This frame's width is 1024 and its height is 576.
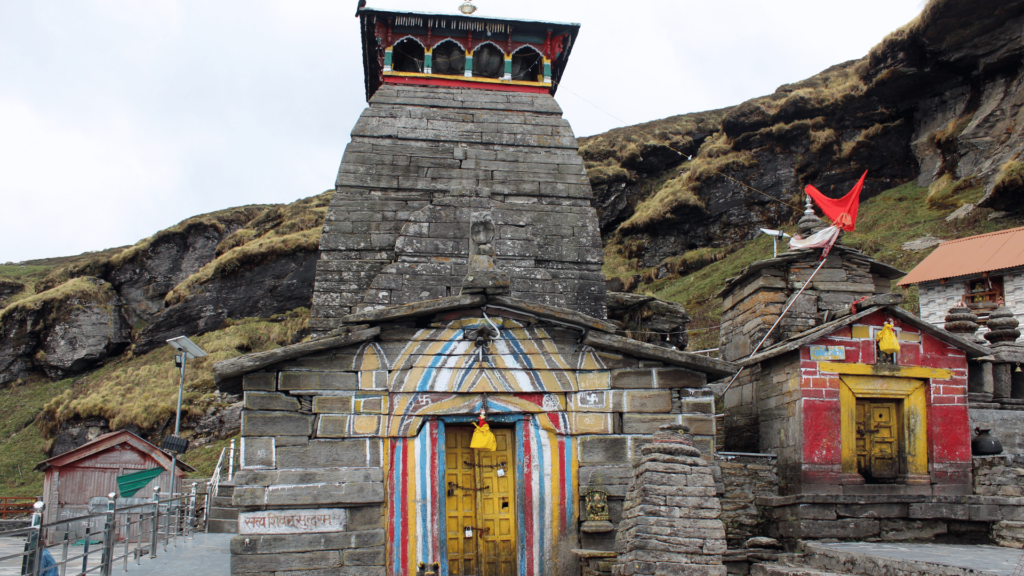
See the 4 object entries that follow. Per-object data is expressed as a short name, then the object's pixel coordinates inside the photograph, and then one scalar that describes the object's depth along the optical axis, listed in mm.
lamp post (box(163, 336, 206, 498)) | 12633
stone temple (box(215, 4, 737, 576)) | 8406
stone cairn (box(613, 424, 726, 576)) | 7371
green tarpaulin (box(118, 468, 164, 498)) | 14547
